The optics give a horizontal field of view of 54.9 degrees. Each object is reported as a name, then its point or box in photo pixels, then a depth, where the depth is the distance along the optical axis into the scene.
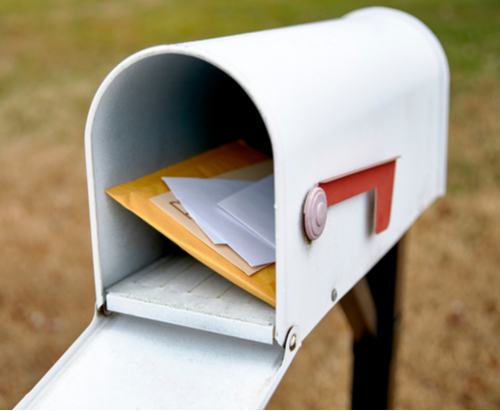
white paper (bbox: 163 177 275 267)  0.83
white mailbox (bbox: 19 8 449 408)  0.70
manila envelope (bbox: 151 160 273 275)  0.81
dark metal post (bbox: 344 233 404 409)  1.60
